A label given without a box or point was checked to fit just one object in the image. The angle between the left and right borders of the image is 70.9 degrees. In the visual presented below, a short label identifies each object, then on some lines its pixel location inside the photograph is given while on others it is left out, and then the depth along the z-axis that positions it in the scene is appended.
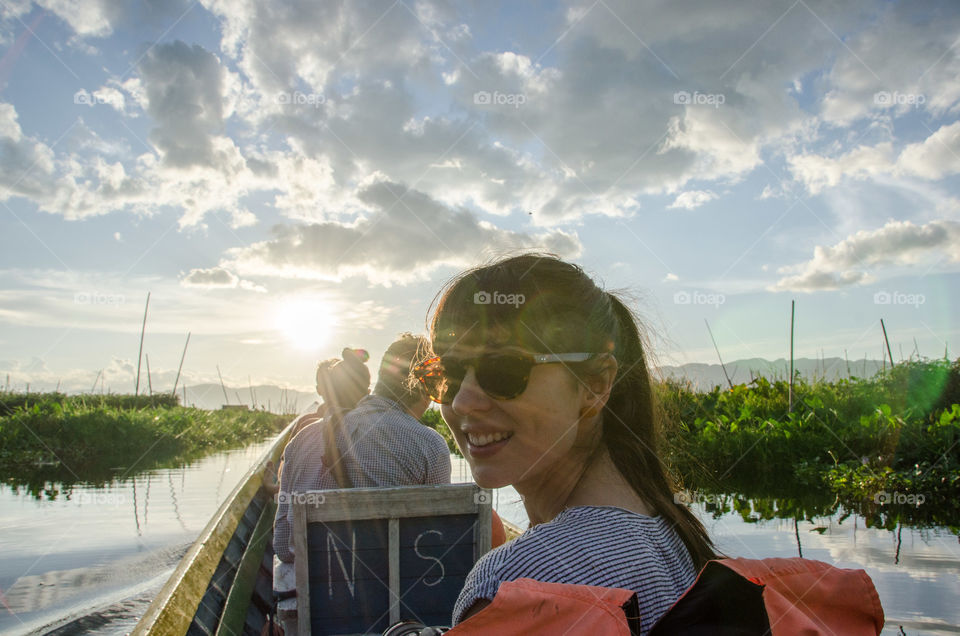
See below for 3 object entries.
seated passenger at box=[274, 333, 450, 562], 3.43
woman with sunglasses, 1.34
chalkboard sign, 2.80
